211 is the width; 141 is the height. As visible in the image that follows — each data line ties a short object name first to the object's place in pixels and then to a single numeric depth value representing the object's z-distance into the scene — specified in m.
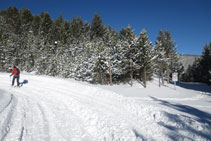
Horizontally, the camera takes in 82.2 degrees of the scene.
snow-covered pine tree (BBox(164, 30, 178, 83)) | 31.77
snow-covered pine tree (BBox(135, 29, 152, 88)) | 22.77
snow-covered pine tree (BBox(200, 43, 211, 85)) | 38.39
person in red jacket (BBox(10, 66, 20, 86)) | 11.53
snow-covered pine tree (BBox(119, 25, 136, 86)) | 23.60
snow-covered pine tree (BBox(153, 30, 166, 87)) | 27.79
